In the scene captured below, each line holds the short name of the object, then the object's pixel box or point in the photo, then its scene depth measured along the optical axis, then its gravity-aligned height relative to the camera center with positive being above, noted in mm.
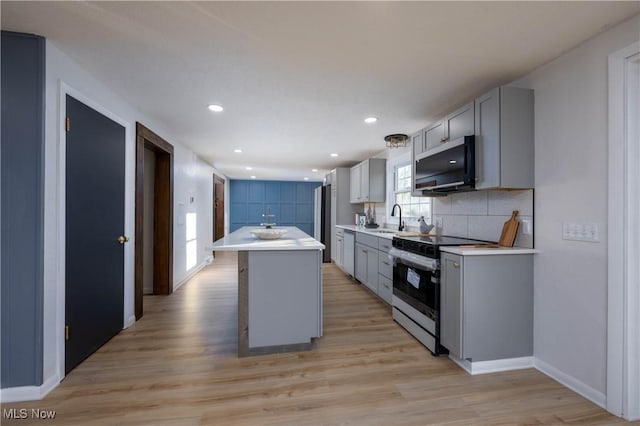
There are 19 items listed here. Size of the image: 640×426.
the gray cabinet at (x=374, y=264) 3467 -723
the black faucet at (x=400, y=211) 4324 -39
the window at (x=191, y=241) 4879 -543
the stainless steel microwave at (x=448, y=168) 2334 +409
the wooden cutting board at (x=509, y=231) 2283 -153
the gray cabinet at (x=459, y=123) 2395 +801
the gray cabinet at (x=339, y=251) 5477 -778
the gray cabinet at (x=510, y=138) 2121 +570
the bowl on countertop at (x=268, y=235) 2752 -229
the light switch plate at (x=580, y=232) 1752 -120
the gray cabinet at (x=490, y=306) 2088 -707
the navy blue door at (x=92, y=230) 2057 -161
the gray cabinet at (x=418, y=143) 3135 +793
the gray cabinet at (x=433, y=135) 2780 +796
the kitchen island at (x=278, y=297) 2334 -717
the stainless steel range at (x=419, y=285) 2348 -678
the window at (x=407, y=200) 3850 +186
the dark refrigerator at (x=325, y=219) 6699 -173
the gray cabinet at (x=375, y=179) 4941 +577
